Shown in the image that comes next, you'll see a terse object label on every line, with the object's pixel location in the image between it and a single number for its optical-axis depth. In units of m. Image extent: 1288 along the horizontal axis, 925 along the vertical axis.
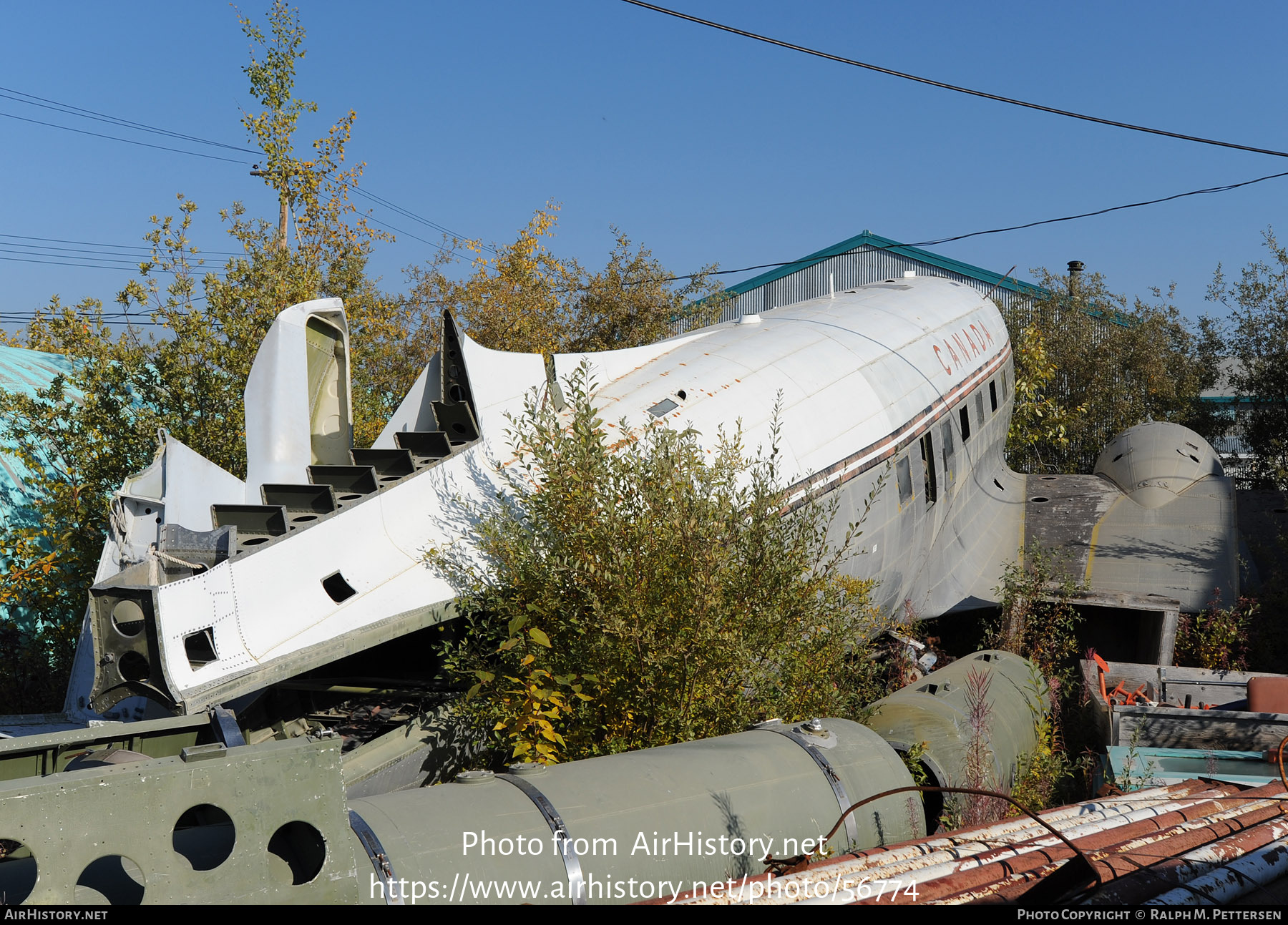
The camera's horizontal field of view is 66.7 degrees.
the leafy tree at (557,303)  22.50
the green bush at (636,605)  7.97
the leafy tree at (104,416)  13.20
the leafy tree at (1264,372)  22.47
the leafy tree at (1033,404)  20.23
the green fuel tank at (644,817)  5.03
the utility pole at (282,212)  17.61
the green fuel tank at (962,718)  8.70
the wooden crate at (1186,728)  10.30
